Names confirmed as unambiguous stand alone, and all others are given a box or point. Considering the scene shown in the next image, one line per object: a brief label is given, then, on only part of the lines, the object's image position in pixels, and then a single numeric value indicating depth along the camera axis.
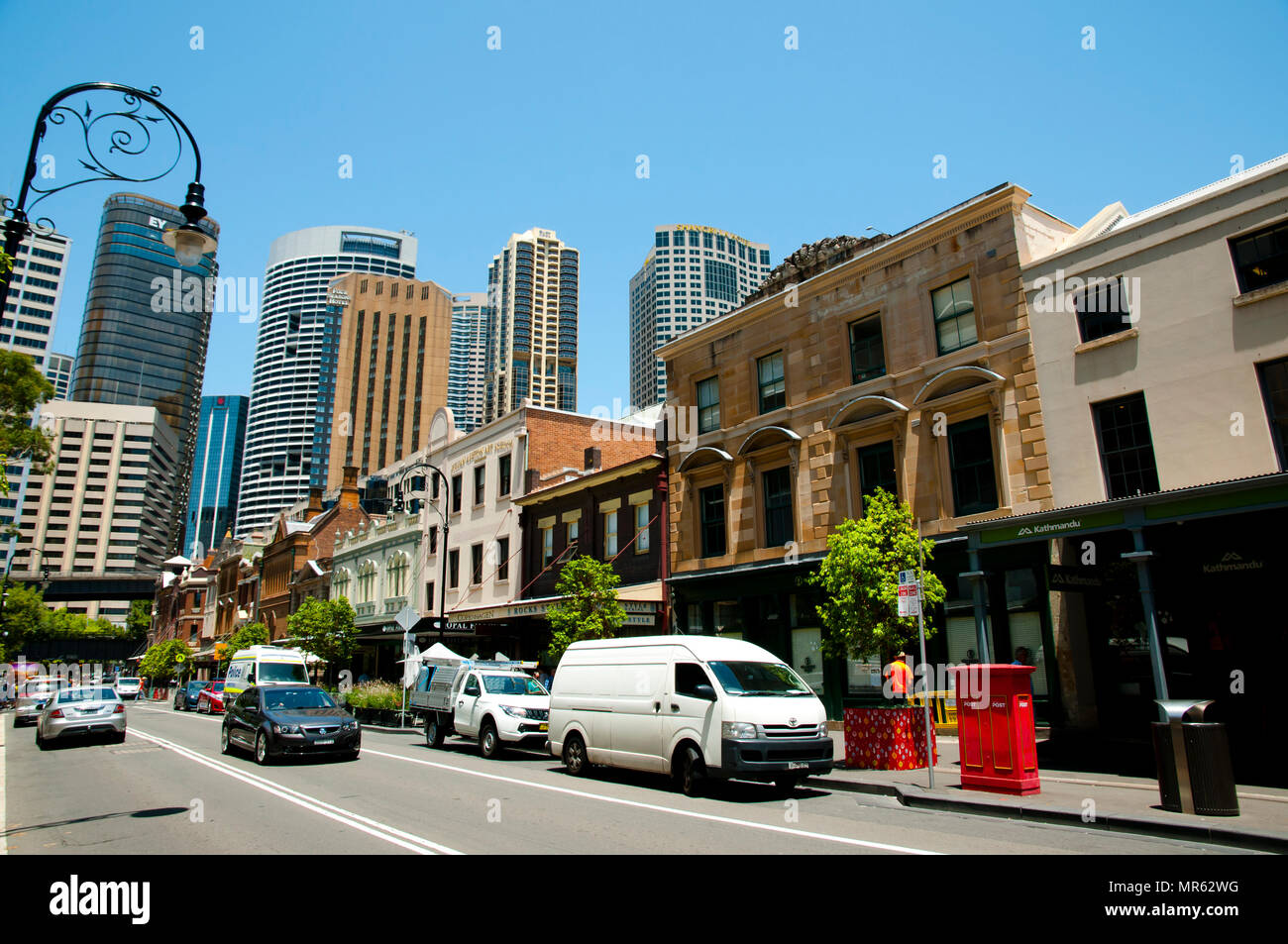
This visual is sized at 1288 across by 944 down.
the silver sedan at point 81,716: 20.59
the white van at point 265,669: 31.81
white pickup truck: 17.16
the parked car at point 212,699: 38.38
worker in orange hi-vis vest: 13.64
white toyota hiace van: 11.04
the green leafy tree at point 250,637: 53.62
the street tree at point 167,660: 73.25
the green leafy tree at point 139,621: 123.06
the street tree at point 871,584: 14.19
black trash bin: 8.63
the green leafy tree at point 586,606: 22.42
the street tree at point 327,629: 36.50
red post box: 10.58
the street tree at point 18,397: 20.05
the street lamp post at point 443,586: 29.17
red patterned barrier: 13.45
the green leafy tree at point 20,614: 69.12
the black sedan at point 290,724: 15.24
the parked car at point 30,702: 33.16
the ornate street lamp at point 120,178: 8.82
